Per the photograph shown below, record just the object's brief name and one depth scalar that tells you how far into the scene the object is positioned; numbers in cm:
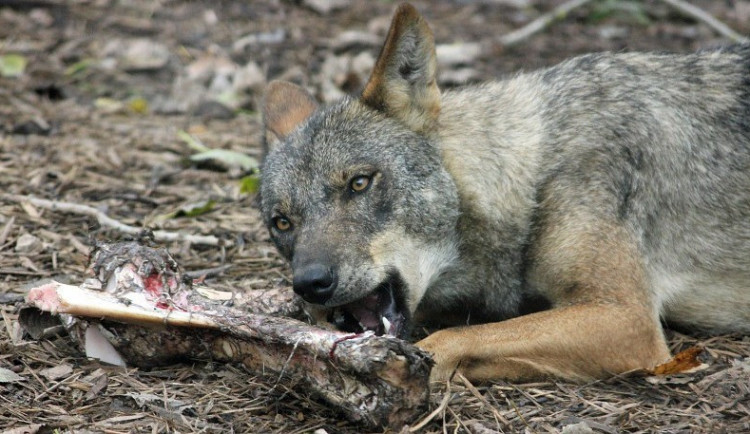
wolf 899
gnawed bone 734
